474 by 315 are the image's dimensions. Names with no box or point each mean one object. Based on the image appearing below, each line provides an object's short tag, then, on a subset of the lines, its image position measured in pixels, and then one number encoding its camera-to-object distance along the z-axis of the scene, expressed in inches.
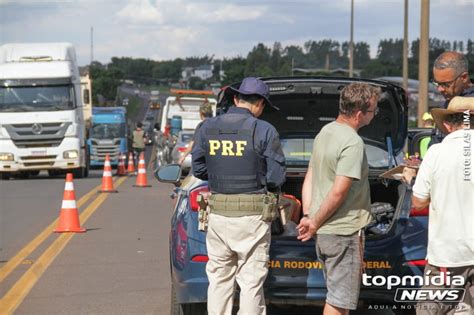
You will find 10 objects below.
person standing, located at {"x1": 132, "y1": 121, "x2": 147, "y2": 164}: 1562.5
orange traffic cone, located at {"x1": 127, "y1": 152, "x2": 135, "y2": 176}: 1397.1
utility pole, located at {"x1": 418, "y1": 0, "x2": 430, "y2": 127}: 975.7
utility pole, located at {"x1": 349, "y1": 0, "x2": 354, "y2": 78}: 2238.4
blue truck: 1768.0
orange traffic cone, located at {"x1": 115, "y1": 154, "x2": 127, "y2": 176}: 1304.4
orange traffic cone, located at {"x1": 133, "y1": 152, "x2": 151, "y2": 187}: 999.0
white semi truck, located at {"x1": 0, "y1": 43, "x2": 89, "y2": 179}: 1108.5
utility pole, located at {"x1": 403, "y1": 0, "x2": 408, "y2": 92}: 1454.2
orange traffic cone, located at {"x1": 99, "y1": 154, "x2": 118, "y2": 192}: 892.6
